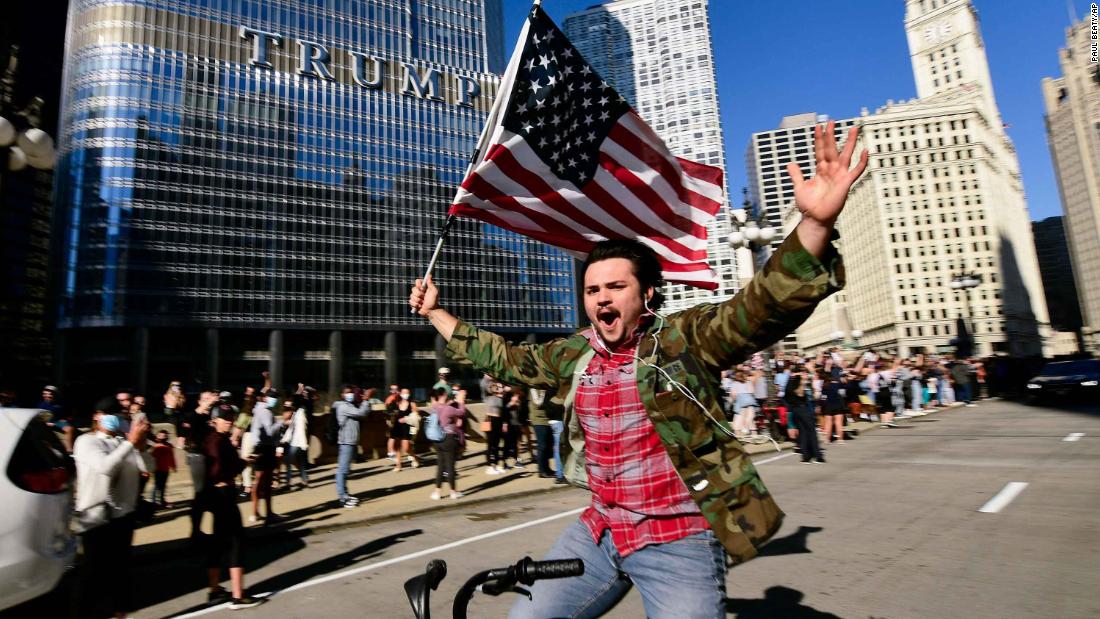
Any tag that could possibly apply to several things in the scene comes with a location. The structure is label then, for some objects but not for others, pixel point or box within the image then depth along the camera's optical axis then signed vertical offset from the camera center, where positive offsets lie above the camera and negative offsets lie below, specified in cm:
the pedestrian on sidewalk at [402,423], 1432 -59
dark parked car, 2159 -92
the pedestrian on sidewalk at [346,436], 1011 -59
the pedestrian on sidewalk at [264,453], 900 -68
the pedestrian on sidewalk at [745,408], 1634 -84
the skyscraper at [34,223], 9181 +3413
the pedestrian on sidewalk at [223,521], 545 -103
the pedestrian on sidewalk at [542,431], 1188 -85
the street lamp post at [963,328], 3064 +200
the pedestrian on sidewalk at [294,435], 1112 -55
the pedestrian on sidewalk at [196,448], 586 -36
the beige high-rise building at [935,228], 10950 +2569
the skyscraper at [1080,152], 15125 +5528
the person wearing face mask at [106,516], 492 -82
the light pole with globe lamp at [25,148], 821 +380
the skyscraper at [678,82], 16225 +8662
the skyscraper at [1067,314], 18325 +1355
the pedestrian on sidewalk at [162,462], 997 -81
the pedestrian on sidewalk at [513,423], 1441 -78
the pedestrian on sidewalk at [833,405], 1455 -82
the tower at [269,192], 6506 +2616
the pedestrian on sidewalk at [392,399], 1518 +2
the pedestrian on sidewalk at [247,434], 883 -41
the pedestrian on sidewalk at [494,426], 1378 -77
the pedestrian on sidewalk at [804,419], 1214 -92
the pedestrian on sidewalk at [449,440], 1045 -79
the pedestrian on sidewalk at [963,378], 2494 -61
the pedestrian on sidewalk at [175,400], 1180 +26
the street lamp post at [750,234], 1521 +364
